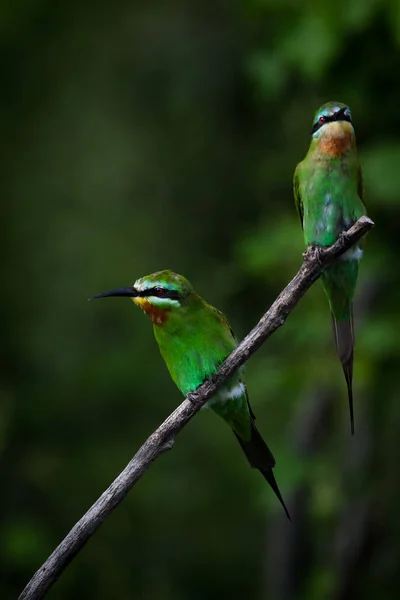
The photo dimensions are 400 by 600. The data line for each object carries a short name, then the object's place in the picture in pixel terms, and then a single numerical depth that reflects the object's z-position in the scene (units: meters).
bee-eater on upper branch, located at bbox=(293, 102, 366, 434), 5.23
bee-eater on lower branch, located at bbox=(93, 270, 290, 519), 5.54
